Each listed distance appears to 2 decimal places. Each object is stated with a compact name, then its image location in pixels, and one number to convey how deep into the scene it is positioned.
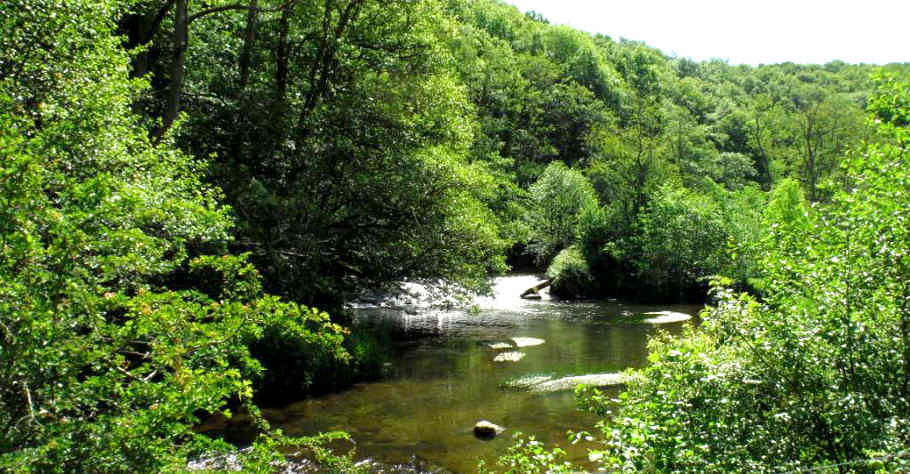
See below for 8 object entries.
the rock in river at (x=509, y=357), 16.88
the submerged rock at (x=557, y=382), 13.91
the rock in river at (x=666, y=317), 23.51
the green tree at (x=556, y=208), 42.31
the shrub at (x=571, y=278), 33.12
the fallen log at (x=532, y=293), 32.28
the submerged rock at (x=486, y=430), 10.89
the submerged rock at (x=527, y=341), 18.93
